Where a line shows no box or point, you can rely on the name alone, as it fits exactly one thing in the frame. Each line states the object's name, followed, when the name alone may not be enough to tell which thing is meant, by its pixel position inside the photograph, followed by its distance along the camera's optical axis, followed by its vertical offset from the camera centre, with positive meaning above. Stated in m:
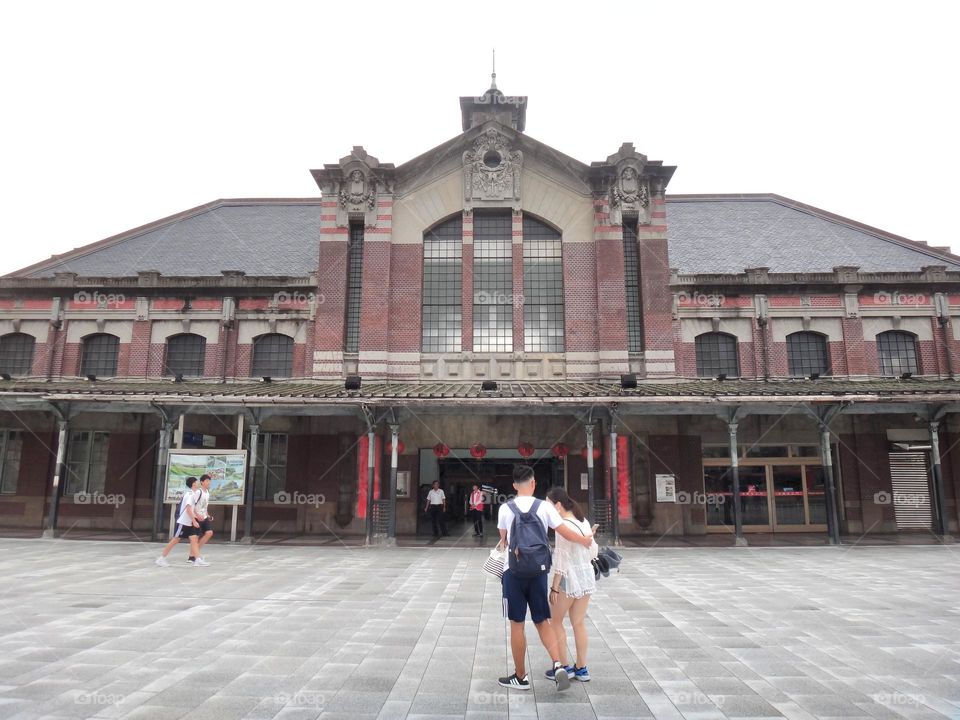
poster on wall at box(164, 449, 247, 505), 15.34 -0.33
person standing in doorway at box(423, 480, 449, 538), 17.69 -1.47
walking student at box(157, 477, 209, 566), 12.49 -1.39
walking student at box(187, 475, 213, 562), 12.67 -1.14
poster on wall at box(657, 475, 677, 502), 18.52 -0.87
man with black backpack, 5.30 -1.06
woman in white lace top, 5.61 -1.18
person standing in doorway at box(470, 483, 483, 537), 16.88 -1.38
